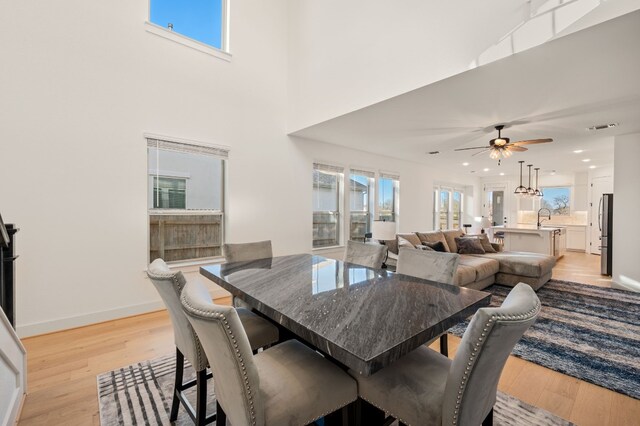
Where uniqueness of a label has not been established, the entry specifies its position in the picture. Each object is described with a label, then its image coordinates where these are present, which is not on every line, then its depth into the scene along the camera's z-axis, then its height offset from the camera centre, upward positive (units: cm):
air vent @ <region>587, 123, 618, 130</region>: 412 +123
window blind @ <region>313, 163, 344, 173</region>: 540 +80
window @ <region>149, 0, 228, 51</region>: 377 +259
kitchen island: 666 -67
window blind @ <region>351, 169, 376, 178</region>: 606 +80
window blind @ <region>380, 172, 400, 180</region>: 669 +81
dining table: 104 -46
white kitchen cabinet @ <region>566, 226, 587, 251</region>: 858 -77
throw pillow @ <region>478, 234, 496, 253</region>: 562 -64
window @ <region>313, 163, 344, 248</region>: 548 +12
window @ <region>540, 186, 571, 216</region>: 914 +37
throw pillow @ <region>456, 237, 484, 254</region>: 535 -64
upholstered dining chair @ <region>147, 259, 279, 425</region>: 142 -73
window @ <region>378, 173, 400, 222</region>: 672 +33
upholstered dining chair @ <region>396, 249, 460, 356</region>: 205 -41
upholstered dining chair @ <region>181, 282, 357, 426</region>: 98 -68
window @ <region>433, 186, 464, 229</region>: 852 +11
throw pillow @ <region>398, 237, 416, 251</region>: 455 -49
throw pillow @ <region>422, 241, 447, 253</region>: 469 -56
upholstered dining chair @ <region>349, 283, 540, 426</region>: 95 -67
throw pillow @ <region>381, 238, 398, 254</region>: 462 -55
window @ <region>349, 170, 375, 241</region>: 608 +17
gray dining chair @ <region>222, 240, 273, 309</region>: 275 -41
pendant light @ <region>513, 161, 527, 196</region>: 708 +53
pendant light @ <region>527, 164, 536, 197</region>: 743 +50
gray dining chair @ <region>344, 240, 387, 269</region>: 267 -41
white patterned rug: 177 -127
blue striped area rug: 231 -125
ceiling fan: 419 +93
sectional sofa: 421 -83
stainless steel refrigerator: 534 -35
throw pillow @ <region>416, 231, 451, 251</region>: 508 -47
